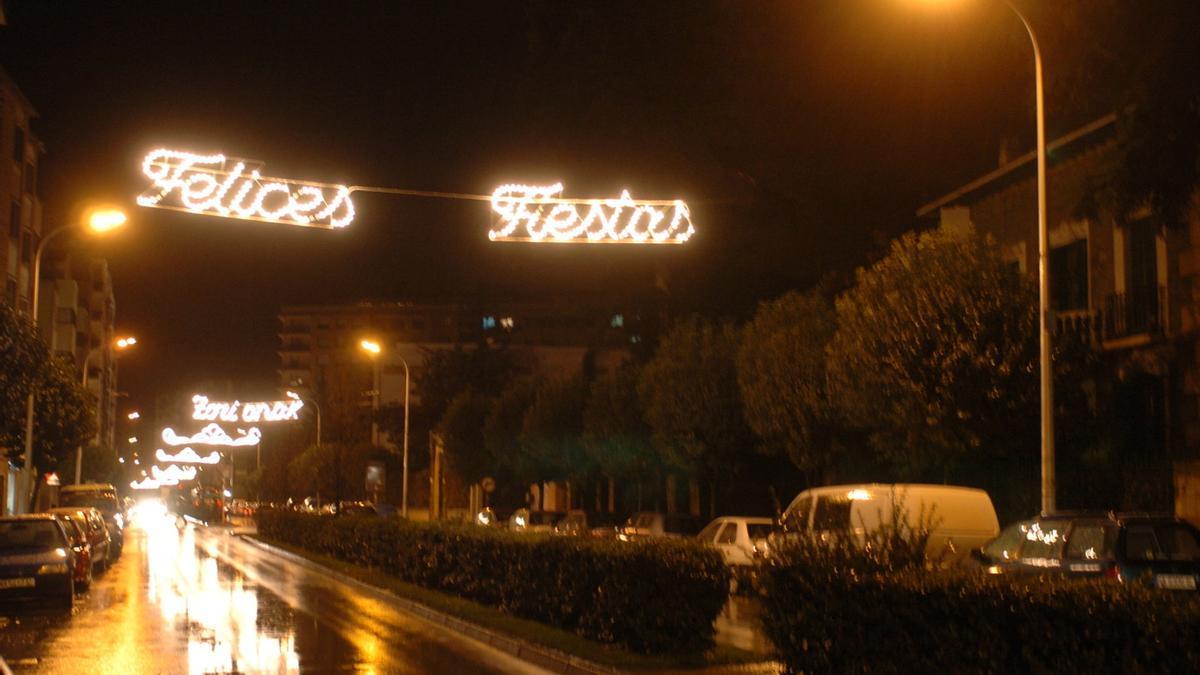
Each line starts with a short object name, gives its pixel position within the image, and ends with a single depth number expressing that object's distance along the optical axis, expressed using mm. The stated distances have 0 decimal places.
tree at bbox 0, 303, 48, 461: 27172
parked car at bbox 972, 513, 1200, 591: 13906
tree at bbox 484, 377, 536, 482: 55500
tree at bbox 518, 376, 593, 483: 49312
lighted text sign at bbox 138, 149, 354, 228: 18047
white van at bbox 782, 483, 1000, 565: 20469
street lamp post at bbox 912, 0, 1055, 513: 17275
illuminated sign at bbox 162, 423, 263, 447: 70375
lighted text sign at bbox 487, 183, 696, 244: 19766
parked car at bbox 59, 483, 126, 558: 41219
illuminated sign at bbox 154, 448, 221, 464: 81625
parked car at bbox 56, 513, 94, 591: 23828
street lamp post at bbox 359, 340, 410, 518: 43672
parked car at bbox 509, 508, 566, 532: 40844
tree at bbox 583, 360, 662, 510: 42250
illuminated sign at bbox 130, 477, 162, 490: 106762
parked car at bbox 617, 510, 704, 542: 32281
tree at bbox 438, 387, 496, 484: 60781
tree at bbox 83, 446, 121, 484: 74750
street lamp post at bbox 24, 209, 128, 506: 28875
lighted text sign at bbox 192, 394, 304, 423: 68688
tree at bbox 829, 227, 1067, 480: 22094
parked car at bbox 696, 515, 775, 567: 26109
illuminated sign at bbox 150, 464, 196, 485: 96875
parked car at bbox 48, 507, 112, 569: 28125
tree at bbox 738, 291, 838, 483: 29188
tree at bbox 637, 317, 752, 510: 35375
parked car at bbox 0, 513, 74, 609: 20609
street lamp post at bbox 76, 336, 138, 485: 52281
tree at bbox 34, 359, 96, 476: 39781
